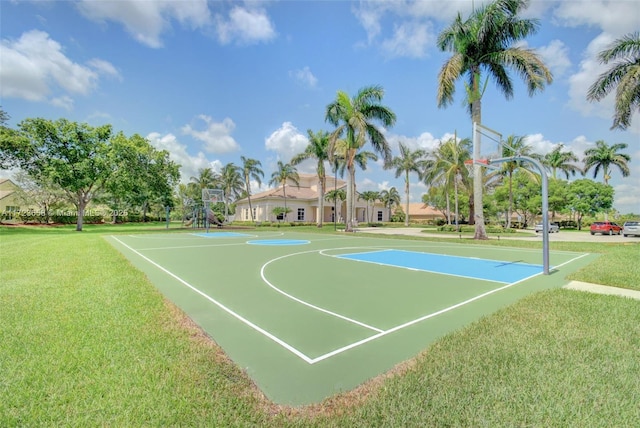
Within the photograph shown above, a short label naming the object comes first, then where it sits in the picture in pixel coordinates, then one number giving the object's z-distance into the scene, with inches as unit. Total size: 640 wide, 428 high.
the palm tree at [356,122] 968.9
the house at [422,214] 2928.2
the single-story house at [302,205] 1770.4
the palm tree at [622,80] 572.1
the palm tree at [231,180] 1984.5
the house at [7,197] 1804.9
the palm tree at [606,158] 1540.4
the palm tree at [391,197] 2269.9
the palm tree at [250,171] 1861.5
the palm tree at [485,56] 649.6
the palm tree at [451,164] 1284.4
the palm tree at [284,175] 1660.9
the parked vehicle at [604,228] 1131.3
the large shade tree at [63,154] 1044.5
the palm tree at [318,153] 1284.4
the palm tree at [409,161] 1702.9
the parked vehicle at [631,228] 979.3
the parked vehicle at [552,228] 1190.0
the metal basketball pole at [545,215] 333.4
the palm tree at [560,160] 1670.8
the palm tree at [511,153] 1373.9
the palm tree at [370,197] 2069.4
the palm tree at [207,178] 2252.7
